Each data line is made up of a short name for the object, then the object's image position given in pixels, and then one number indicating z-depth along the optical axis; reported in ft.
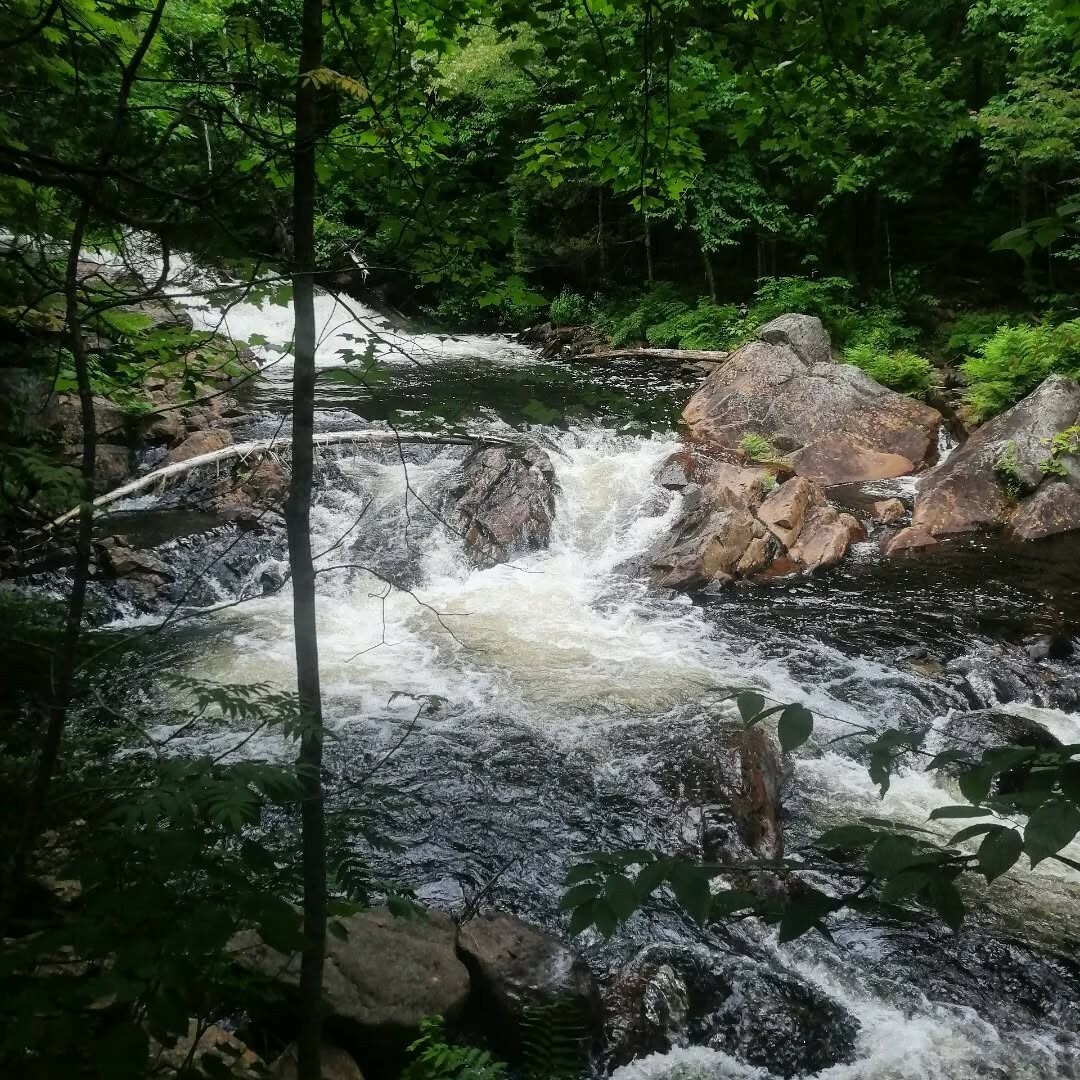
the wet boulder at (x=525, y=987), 11.31
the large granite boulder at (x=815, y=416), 36.37
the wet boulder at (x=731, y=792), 15.58
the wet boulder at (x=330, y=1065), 9.11
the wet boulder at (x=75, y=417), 29.12
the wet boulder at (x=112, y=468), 29.94
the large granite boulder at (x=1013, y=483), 30.45
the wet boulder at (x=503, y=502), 30.68
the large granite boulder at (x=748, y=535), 28.53
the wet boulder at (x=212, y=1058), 5.49
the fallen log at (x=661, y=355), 51.61
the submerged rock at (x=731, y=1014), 11.72
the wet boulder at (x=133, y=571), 25.21
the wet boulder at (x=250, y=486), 30.35
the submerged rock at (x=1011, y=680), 20.71
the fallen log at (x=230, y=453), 28.52
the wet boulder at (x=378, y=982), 10.25
